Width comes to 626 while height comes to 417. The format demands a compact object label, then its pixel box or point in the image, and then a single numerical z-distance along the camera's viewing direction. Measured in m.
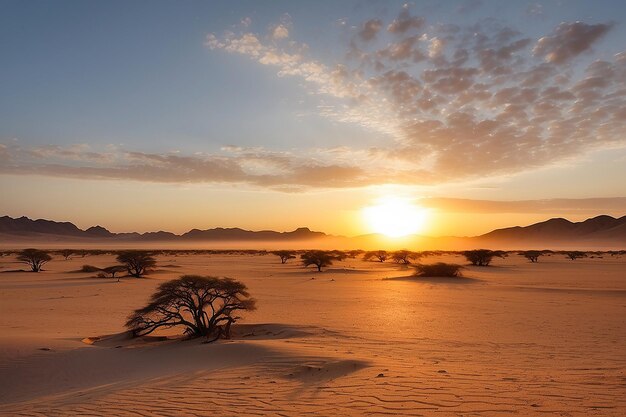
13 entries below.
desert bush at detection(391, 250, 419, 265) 56.41
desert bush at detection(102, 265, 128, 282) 40.76
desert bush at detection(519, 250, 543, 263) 66.06
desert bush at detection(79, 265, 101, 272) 45.73
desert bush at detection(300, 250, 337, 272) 50.22
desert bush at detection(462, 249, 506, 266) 56.34
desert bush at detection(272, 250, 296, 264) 64.39
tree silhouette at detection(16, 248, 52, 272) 47.06
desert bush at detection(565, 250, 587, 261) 70.64
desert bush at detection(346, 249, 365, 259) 80.75
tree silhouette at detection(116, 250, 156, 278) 42.17
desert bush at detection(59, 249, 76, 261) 74.85
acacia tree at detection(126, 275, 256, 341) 14.62
